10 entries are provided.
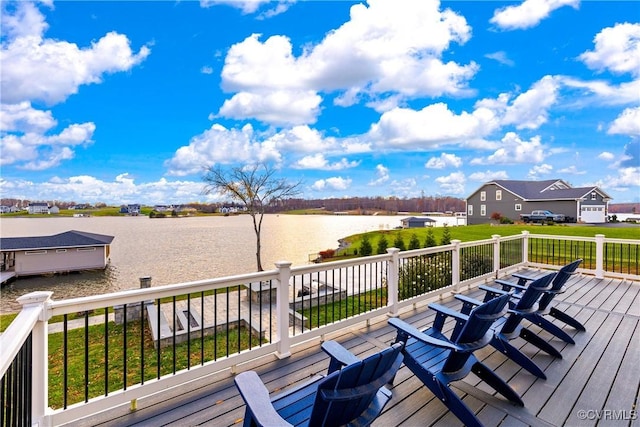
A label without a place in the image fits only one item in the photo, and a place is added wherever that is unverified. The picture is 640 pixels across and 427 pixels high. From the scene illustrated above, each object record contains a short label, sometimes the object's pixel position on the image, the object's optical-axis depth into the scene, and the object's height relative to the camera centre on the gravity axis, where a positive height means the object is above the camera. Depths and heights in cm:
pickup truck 2664 -69
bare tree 2064 +171
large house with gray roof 2697 +86
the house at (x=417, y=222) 4000 -161
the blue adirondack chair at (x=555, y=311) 347 -115
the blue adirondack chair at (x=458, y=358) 220 -121
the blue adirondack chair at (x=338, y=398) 138 -91
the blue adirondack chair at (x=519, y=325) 286 -116
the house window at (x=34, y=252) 2258 -294
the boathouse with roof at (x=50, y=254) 2256 -323
